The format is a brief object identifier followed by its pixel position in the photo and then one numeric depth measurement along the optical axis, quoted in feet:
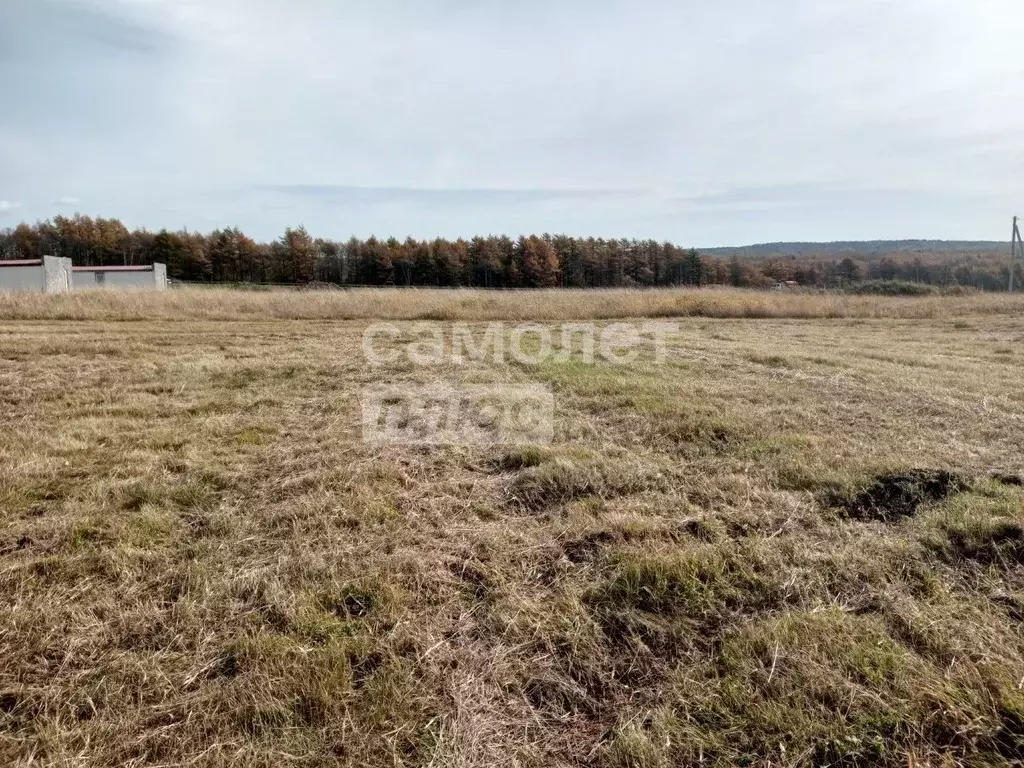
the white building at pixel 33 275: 117.19
